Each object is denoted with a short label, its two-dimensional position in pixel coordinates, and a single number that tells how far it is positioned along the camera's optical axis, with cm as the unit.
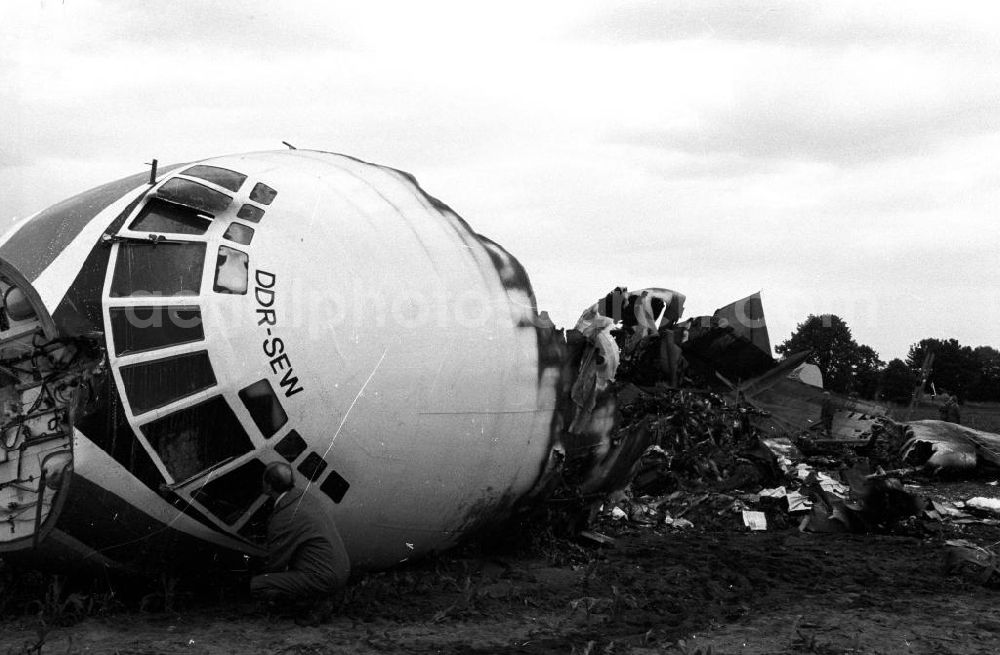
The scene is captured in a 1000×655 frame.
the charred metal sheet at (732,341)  1684
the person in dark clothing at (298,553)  677
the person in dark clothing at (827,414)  1841
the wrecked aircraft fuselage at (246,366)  648
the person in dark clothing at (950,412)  2269
